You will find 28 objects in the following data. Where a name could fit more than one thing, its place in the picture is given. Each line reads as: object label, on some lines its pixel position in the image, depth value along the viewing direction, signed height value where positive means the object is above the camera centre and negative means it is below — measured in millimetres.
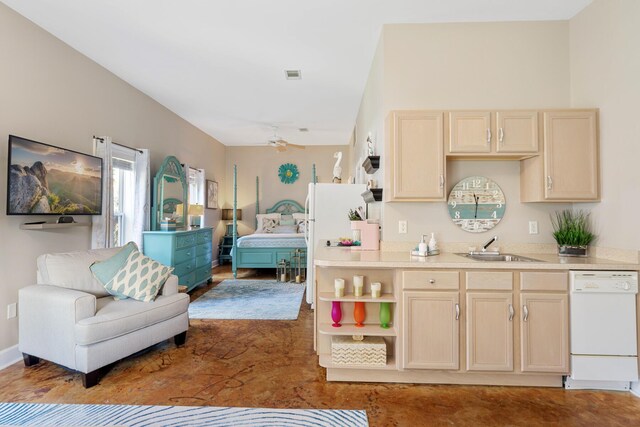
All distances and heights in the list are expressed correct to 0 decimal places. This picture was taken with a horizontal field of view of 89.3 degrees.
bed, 6000 -609
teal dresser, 4336 -497
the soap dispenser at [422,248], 2543 -234
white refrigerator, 4176 +112
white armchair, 2305 -796
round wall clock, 2828 +148
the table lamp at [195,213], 5402 +62
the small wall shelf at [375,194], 2980 +223
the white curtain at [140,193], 4285 +316
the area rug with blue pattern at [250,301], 3938 -1170
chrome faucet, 2690 -201
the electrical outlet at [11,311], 2658 -787
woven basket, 2363 -996
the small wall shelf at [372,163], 3174 +551
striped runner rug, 1924 -1228
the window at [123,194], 4102 +287
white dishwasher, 2209 -729
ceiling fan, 5914 +1371
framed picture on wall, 6751 +478
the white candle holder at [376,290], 2418 -538
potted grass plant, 2576 -100
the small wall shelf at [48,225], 2725 -88
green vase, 2459 -739
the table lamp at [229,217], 7680 +1
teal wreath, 7797 +1071
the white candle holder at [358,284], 2439 -503
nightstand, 7363 -736
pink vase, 2477 -734
